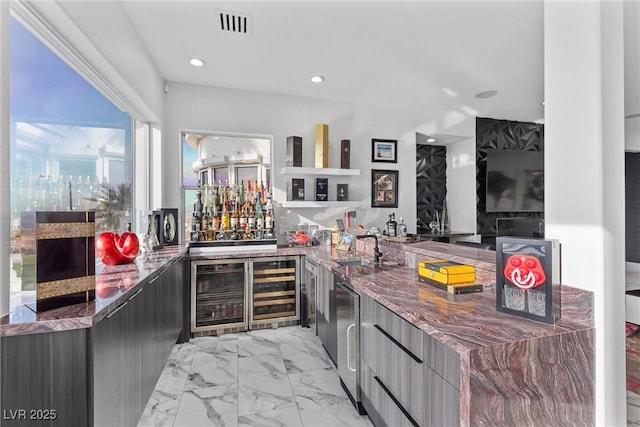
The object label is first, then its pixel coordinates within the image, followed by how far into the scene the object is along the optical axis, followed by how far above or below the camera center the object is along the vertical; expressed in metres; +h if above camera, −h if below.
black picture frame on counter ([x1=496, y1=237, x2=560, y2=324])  1.13 -0.26
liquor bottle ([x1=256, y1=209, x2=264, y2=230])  3.37 -0.09
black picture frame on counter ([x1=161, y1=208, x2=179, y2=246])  2.92 -0.12
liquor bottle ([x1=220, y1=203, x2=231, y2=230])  3.26 -0.07
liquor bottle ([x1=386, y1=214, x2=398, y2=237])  3.56 -0.18
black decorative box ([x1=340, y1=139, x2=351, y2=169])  3.86 +0.77
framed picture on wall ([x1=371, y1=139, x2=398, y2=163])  4.14 +0.88
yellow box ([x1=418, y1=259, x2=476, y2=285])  1.54 -0.32
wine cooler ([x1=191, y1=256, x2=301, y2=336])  2.94 -0.83
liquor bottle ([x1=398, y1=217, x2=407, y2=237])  3.85 -0.20
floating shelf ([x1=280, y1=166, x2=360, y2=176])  3.56 +0.52
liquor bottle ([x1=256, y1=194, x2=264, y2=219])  3.43 +0.09
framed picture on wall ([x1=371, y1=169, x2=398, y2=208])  4.14 +0.35
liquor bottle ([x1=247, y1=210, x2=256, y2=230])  3.35 -0.08
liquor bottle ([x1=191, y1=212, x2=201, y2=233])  3.16 -0.10
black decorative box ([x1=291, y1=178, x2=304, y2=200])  3.68 +0.31
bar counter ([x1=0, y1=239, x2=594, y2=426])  0.94 -0.44
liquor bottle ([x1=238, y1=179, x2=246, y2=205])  3.41 +0.22
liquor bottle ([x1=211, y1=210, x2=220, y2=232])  3.24 -0.08
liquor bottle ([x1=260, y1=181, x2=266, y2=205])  3.54 +0.22
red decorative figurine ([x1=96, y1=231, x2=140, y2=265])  1.88 -0.22
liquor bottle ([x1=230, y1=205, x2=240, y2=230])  3.30 -0.05
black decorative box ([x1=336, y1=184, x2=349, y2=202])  3.92 +0.27
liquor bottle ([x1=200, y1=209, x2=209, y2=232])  3.19 -0.09
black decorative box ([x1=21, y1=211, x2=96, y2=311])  1.11 -0.16
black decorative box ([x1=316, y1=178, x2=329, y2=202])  3.79 +0.30
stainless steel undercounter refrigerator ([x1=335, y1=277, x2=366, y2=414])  1.78 -0.80
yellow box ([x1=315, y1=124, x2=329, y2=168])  3.70 +0.85
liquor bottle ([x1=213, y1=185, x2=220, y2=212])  3.29 +0.18
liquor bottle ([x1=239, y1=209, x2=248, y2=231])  3.33 -0.08
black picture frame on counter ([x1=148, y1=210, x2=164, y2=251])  2.68 -0.14
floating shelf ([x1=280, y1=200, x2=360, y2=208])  3.60 +0.12
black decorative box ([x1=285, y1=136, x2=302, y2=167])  3.57 +0.76
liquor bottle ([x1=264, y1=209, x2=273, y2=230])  3.39 -0.08
